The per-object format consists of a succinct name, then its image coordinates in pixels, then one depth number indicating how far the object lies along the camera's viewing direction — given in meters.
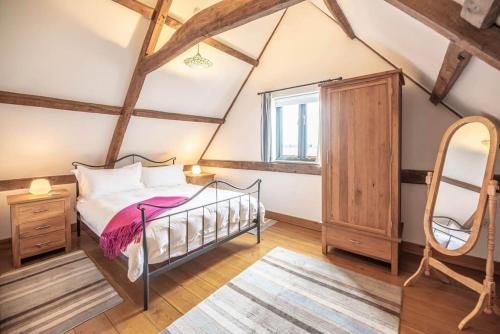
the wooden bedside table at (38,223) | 2.45
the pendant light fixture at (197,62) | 2.48
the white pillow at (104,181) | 3.00
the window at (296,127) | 3.44
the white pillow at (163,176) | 3.63
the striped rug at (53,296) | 1.68
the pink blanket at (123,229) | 1.86
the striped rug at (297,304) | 1.63
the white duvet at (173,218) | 1.86
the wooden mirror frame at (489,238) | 1.63
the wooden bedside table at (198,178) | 4.52
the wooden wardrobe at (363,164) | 2.21
